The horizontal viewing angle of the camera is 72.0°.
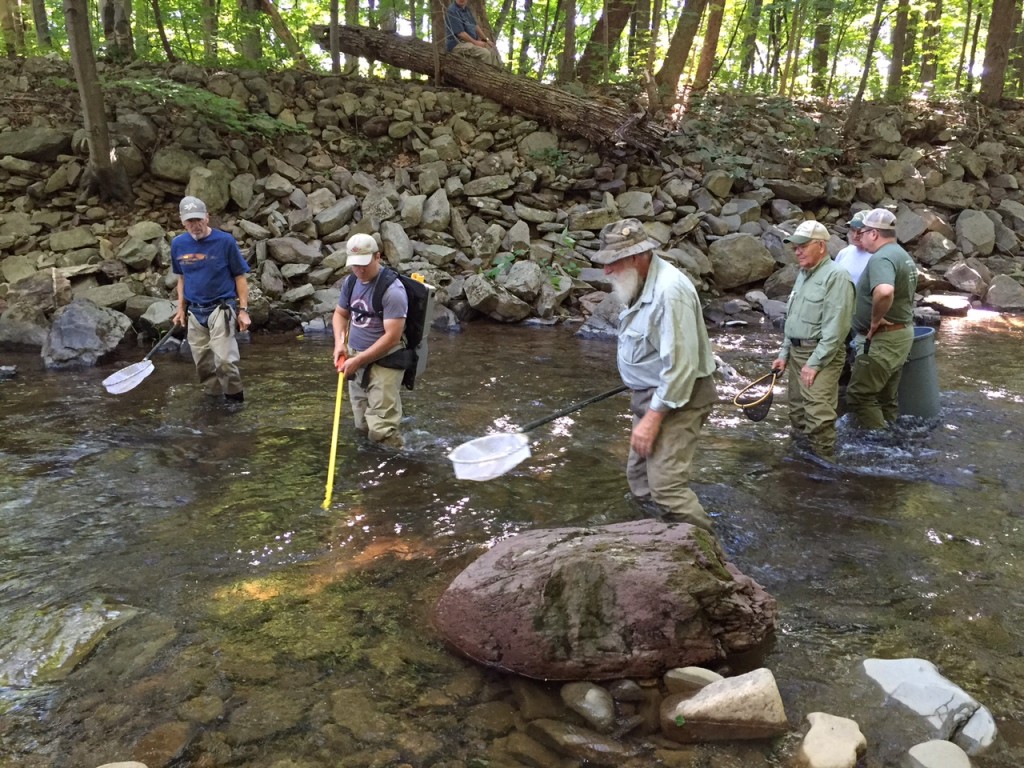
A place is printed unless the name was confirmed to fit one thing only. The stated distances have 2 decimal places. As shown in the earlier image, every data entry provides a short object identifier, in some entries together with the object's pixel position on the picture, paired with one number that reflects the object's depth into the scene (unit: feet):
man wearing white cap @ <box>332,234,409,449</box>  19.67
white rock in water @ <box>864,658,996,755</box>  9.76
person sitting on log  57.82
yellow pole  17.99
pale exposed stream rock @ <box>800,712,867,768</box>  9.20
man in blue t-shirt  24.67
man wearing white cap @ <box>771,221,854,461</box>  19.16
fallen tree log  54.44
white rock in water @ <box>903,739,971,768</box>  9.07
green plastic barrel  23.40
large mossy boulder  11.22
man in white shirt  22.12
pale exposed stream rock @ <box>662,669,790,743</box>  9.91
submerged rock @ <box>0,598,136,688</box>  11.21
